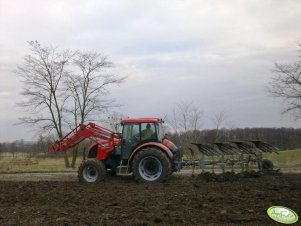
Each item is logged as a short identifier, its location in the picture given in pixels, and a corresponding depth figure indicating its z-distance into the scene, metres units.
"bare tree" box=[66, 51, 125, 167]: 21.33
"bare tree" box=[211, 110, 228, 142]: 22.68
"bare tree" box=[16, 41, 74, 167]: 21.33
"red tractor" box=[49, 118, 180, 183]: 9.85
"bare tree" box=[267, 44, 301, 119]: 19.83
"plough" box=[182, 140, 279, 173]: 10.31
